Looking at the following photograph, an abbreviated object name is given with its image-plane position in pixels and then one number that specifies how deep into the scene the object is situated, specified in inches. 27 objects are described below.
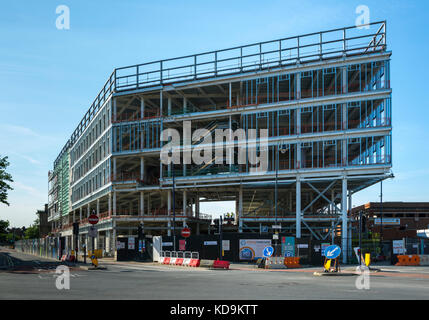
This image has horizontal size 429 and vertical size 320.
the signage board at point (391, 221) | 3730.3
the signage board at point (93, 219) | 1263.0
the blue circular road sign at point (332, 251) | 947.5
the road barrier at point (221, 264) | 1277.1
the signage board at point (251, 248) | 1533.0
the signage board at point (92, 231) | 1250.3
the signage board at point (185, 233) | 1520.7
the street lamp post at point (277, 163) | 2000.7
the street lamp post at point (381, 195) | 2021.9
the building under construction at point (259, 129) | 1948.8
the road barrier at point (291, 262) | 1302.9
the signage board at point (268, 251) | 1258.6
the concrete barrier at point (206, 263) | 1357.0
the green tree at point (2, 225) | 2686.8
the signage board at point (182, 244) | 1572.3
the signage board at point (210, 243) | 1550.2
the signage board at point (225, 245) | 1552.7
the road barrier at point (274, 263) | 1282.0
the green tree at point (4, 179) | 2057.1
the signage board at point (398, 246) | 1567.4
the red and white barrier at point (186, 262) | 1400.1
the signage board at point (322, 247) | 1459.2
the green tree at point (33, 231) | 6808.6
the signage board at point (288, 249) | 1456.7
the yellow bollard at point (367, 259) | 1022.6
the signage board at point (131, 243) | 1764.3
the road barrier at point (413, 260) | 1528.5
